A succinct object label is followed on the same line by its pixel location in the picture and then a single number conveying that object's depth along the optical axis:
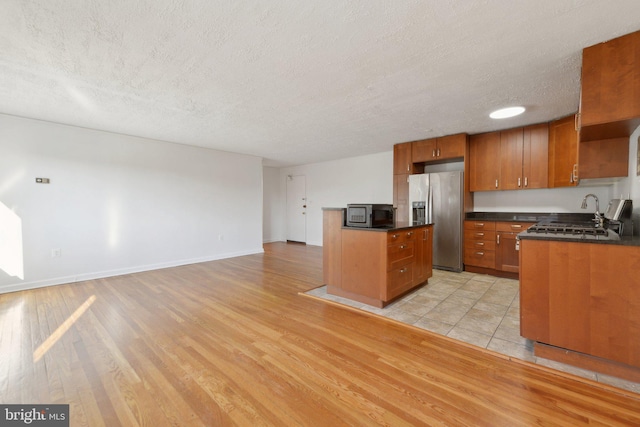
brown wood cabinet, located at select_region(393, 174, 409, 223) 5.02
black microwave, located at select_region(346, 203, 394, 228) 2.96
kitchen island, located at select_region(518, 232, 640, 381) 1.62
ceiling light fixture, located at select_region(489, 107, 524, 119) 3.20
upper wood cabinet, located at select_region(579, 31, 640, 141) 1.75
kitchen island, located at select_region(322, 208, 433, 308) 2.82
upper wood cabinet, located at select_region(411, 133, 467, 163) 4.37
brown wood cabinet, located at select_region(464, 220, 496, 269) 4.09
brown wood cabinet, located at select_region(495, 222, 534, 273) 3.88
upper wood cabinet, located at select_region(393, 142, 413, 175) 4.97
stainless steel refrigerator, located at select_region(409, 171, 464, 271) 4.34
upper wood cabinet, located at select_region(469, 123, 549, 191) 3.86
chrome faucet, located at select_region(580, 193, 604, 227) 2.55
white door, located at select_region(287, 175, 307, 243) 7.75
